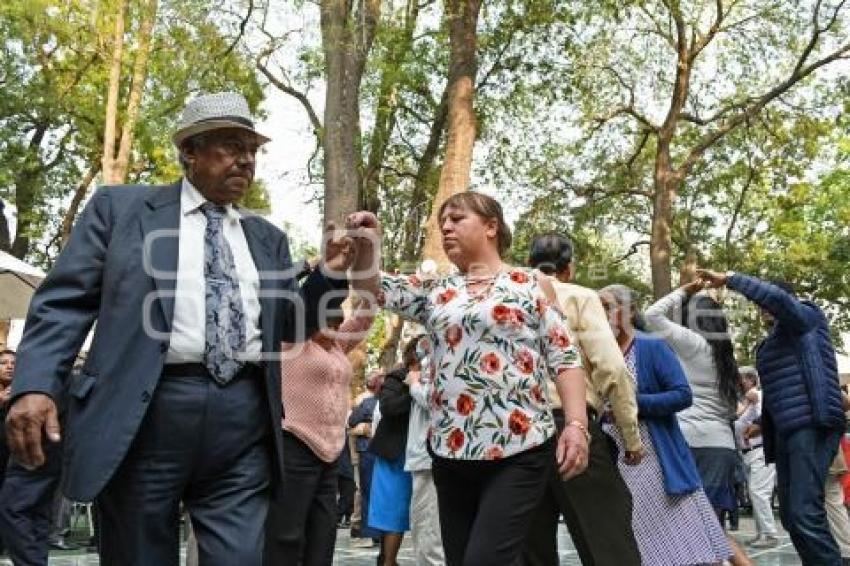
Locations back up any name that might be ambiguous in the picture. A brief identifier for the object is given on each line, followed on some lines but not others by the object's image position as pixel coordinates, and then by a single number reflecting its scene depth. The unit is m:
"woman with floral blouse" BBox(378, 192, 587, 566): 4.25
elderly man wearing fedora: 3.45
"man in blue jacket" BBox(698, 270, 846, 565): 6.93
